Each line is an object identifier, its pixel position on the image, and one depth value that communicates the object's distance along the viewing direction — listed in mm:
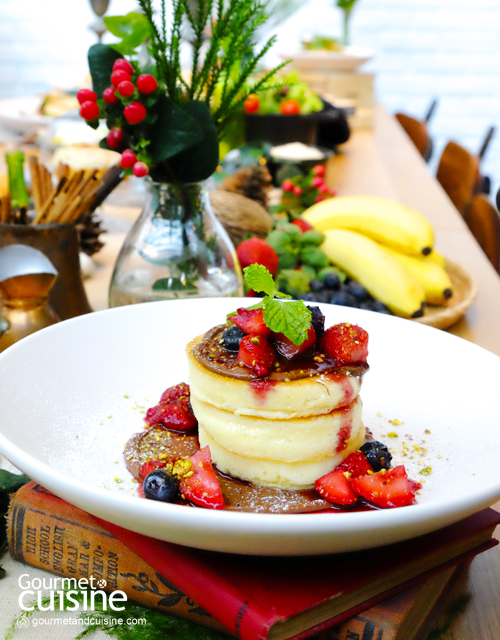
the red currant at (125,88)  1072
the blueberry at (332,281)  1546
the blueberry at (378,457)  856
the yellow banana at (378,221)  1722
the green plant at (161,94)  1110
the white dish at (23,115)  2957
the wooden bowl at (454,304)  1448
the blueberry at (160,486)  764
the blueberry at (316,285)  1542
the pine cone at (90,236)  1749
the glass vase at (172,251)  1244
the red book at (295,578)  607
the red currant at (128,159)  1128
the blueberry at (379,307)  1505
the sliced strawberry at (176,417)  965
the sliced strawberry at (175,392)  1013
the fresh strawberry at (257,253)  1498
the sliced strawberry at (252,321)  823
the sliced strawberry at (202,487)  758
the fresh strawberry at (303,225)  1788
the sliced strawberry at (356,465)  831
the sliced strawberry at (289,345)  829
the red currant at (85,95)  1100
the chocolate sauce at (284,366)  815
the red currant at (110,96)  1093
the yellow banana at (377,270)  1498
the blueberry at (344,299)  1481
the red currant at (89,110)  1098
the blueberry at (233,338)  862
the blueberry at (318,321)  851
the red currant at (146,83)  1084
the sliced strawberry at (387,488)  759
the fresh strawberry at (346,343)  828
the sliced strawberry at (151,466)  833
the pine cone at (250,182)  2133
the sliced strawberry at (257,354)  807
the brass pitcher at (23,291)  1110
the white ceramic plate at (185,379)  574
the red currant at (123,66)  1101
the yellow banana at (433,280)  1584
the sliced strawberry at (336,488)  787
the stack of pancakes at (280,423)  817
